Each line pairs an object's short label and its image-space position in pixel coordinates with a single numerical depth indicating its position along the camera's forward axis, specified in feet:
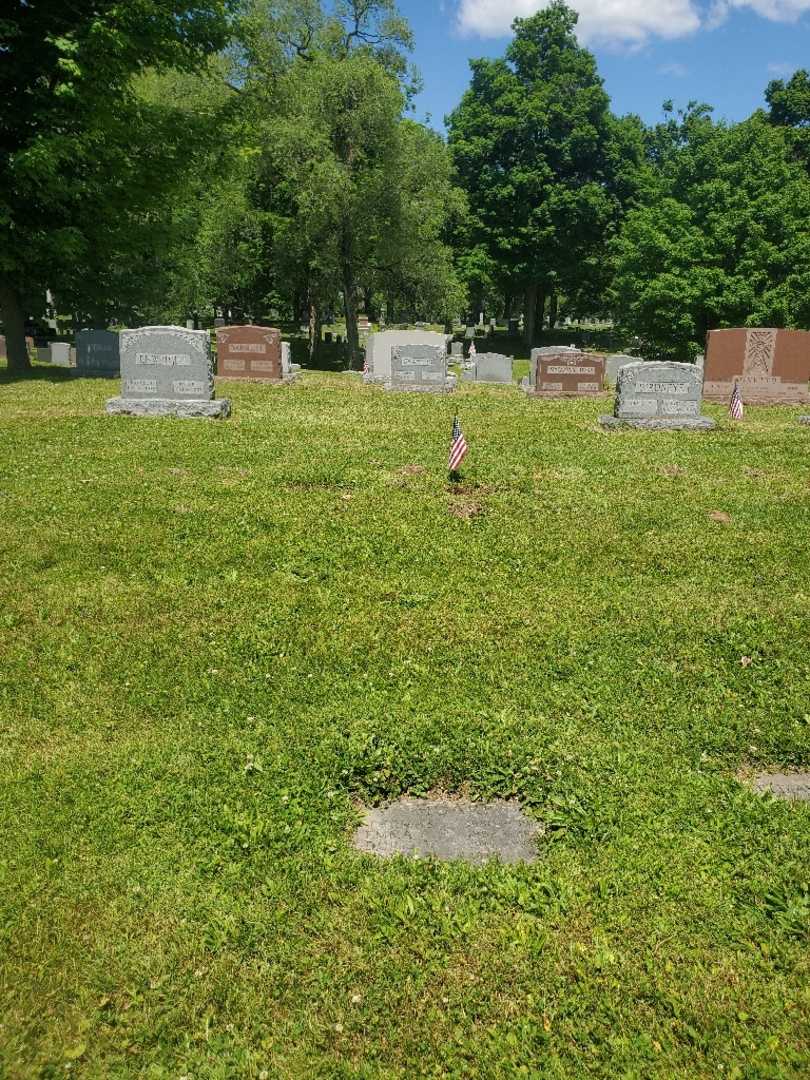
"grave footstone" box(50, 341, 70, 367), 94.99
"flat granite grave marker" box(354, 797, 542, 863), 15.14
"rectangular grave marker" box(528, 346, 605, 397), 76.33
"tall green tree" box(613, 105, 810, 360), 105.29
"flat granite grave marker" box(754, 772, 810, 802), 16.67
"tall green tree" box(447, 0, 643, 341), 147.23
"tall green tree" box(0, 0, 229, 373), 60.75
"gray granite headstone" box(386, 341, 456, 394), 77.56
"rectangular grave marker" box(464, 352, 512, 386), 96.12
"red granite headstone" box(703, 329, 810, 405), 70.79
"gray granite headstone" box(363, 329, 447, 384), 88.07
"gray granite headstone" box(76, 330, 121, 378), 80.79
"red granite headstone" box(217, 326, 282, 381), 79.56
